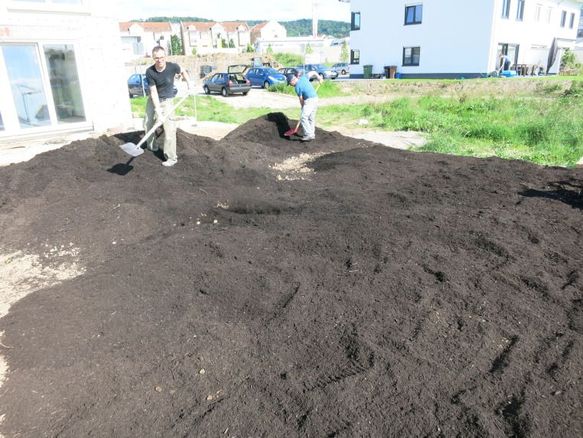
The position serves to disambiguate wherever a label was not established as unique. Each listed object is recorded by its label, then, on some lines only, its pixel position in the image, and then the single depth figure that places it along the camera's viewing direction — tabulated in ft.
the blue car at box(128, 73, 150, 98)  80.23
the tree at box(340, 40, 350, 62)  194.09
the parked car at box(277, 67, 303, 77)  97.31
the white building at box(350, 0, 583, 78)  83.82
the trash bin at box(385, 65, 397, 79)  97.81
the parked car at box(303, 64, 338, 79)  109.42
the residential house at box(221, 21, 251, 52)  317.83
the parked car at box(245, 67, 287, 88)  94.58
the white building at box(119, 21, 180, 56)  273.87
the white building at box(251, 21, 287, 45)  314.96
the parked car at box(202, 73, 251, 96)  79.77
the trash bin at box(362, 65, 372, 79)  103.81
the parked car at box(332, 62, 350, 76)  129.39
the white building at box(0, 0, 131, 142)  29.04
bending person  31.12
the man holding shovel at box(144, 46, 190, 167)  22.44
